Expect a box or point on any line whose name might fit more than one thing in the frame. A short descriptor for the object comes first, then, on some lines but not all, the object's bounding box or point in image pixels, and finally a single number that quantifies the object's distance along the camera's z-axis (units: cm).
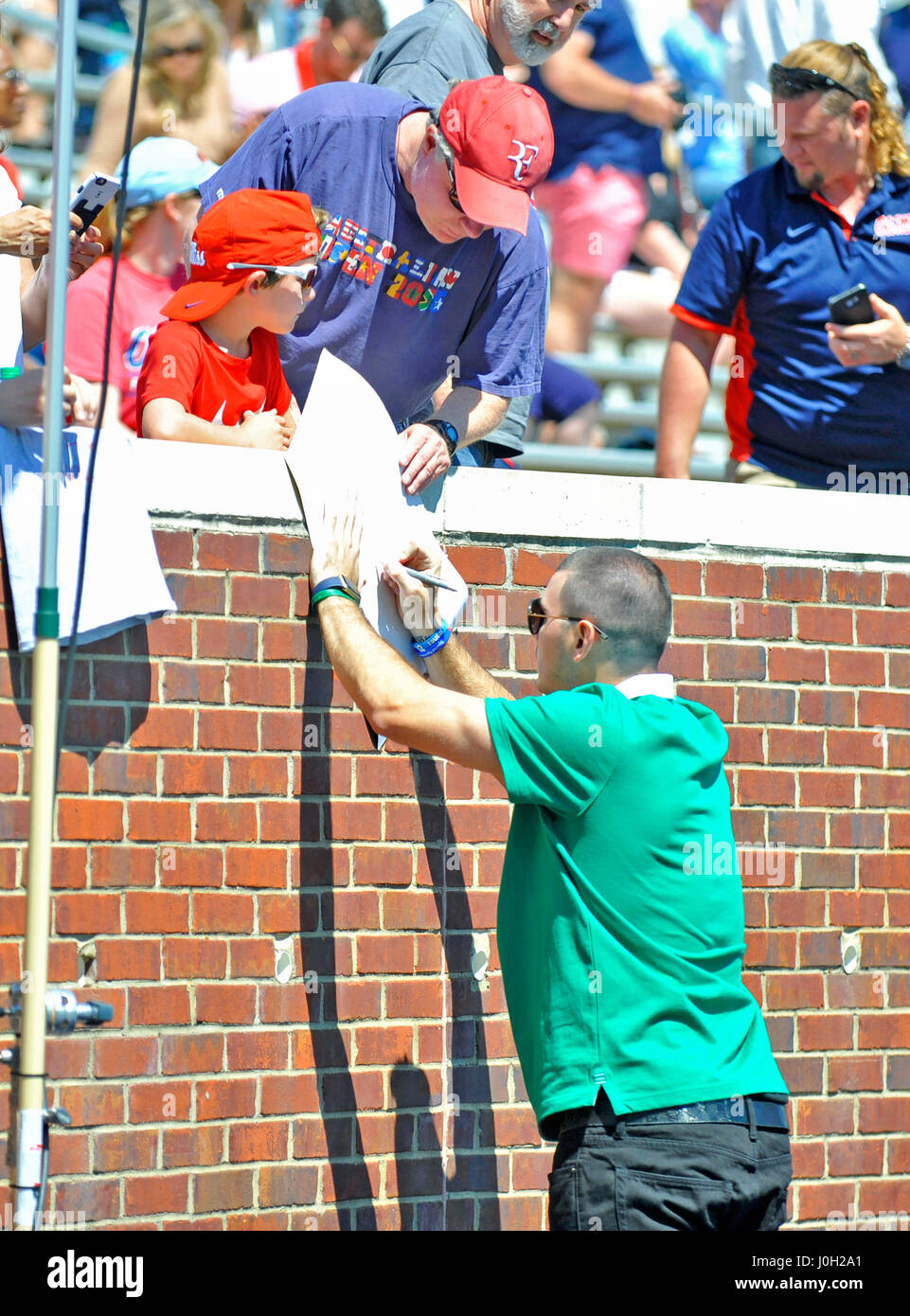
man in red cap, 887
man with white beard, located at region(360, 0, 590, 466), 992
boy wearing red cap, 868
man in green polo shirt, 702
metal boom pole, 626
